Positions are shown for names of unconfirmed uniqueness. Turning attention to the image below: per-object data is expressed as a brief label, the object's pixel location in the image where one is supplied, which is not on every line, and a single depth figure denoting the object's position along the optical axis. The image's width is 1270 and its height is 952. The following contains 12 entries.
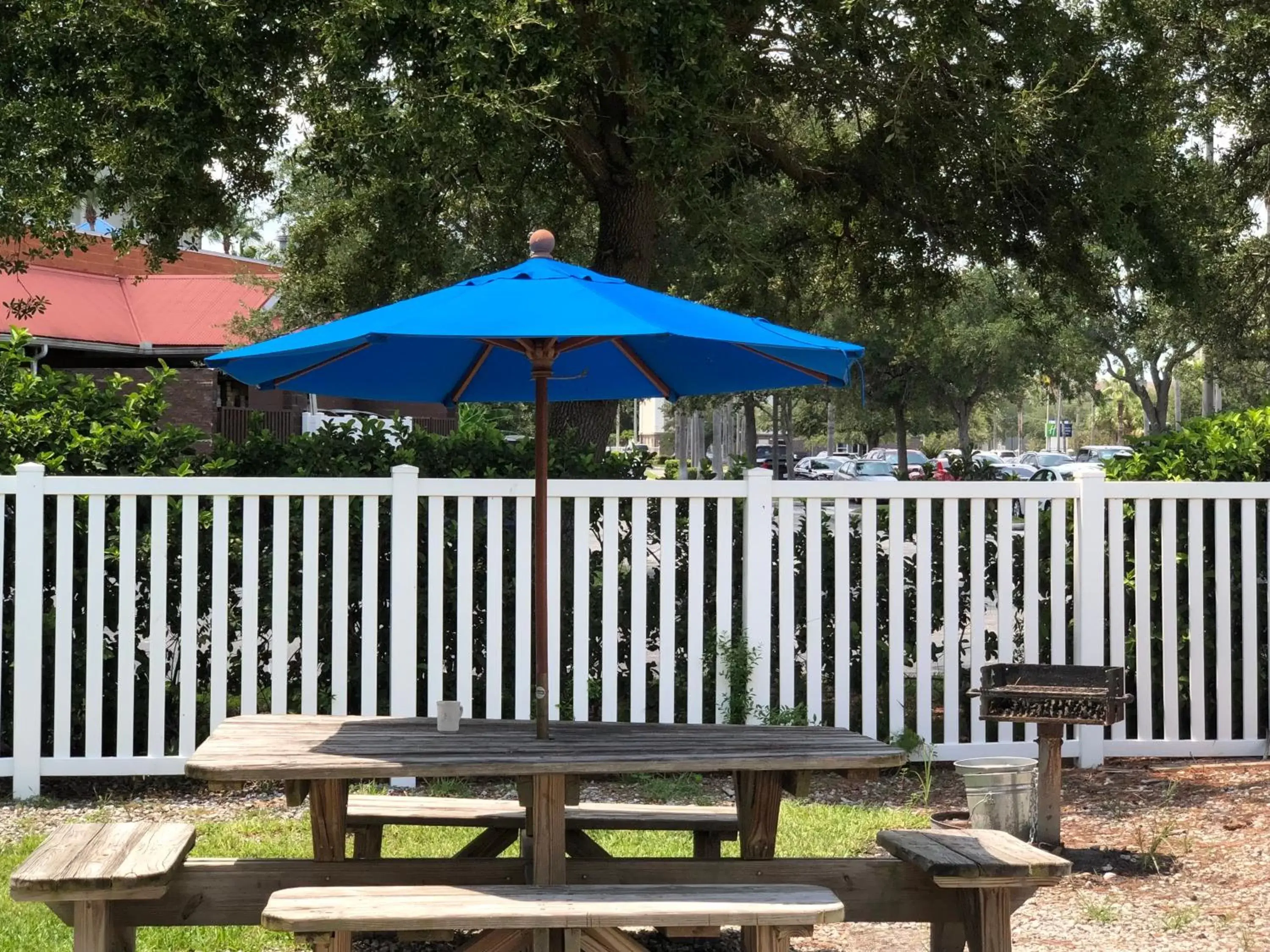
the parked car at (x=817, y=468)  53.12
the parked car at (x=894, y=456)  60.25
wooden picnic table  3.84
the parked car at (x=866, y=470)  45.53
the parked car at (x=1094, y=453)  52.69
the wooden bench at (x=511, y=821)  4.85
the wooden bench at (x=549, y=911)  3.37
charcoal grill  5.80
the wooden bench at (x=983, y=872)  3.78
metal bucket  5.98
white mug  4.62
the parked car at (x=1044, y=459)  56.19
